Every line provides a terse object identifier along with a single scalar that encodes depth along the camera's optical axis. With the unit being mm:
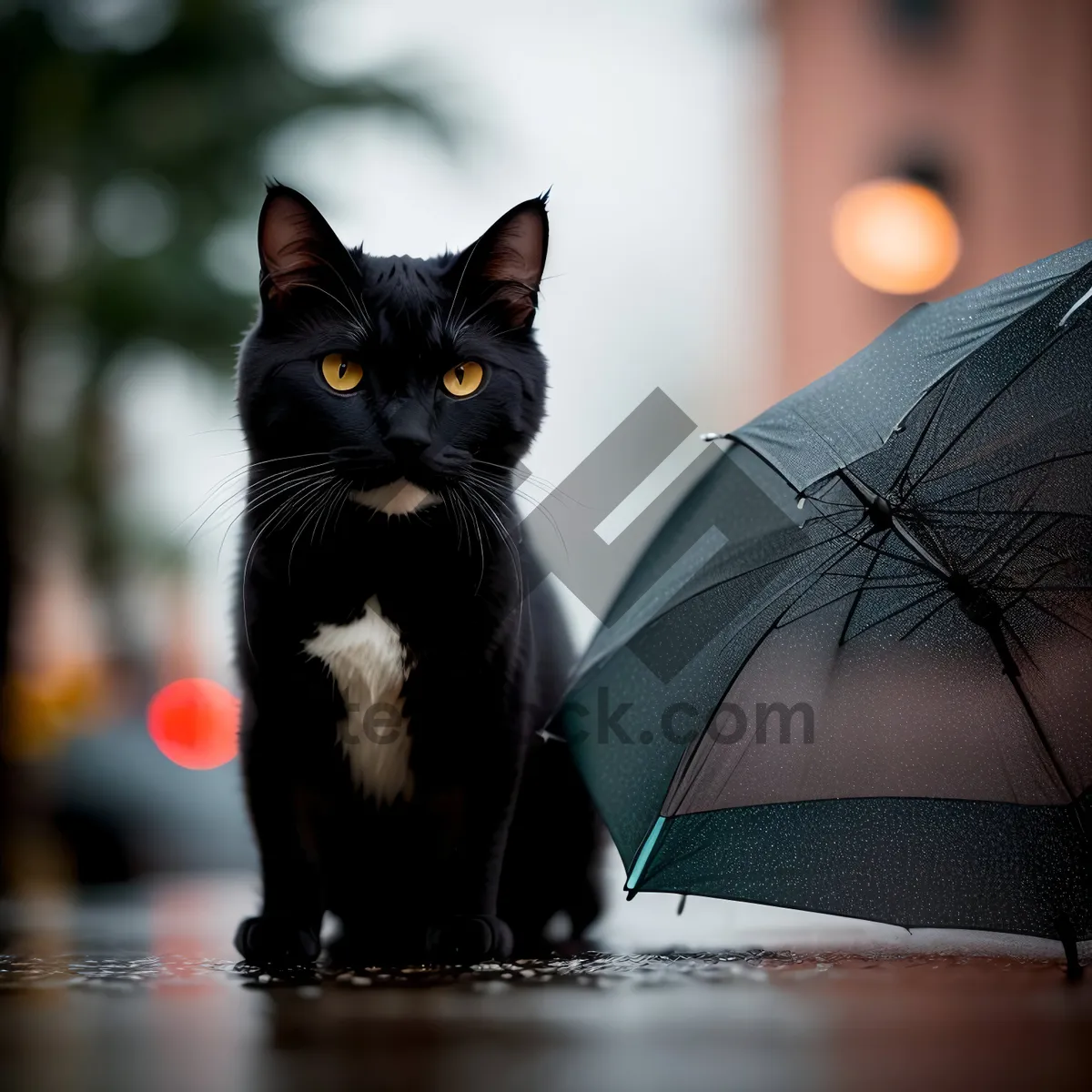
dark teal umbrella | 1108
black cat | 1089
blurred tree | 4164
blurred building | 6223
